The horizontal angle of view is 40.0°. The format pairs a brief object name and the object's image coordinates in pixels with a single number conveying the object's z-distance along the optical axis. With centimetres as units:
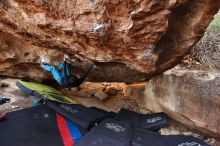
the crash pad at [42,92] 259
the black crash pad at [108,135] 194
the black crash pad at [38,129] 200
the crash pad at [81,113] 224
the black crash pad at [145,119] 231
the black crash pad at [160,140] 200
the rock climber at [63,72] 253
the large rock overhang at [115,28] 175
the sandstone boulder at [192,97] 217
